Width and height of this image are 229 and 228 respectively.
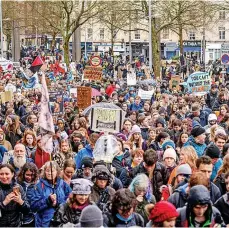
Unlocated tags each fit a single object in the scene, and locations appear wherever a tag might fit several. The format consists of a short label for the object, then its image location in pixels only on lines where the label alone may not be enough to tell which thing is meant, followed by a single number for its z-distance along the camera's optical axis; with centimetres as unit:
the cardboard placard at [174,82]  2773
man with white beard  1012
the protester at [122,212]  682
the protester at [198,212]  648
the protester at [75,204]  717
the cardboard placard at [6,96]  2044
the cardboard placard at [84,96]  1803
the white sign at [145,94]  2241
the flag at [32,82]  2395
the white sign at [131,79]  2707
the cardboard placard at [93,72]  2306
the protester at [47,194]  812
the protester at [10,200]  800
